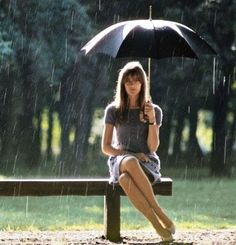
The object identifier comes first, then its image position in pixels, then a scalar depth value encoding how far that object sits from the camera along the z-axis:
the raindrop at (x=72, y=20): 21.95
